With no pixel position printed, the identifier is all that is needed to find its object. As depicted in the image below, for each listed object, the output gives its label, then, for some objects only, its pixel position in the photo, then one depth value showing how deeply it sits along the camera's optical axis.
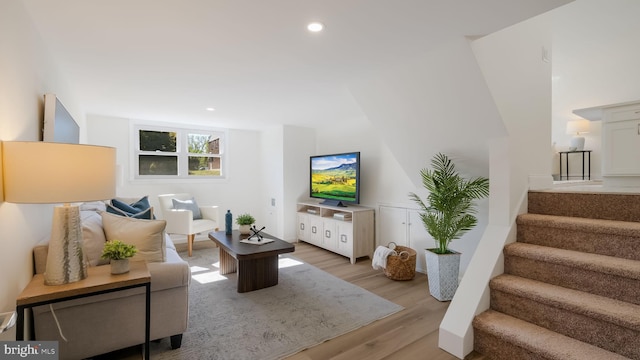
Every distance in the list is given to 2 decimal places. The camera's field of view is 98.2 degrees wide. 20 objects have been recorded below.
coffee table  2.80
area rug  1.95
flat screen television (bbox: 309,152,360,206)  4.15
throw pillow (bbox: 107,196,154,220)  2.61
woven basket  3.19
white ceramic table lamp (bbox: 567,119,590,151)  4.03
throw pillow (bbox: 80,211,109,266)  1.79
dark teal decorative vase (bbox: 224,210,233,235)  3.59
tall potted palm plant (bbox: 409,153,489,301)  2.69
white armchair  4.15
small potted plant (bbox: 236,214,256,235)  3.53
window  4.79
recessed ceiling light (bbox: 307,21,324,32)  1.74
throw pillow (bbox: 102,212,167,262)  1.90
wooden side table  1.22
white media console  3.94
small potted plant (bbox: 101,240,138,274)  1.55
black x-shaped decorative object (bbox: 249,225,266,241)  3.28
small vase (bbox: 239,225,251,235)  3.54
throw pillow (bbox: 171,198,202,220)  4.47
